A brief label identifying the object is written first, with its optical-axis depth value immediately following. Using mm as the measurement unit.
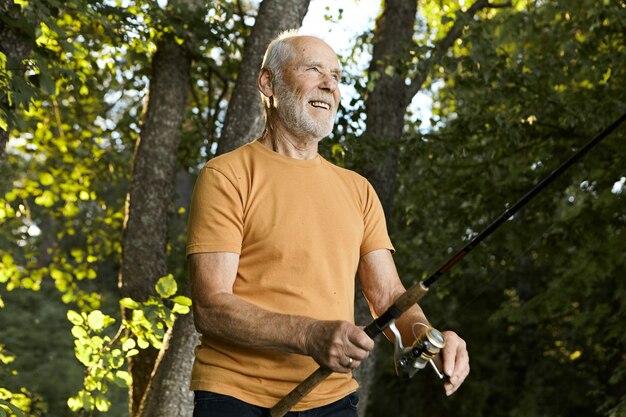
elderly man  2418
